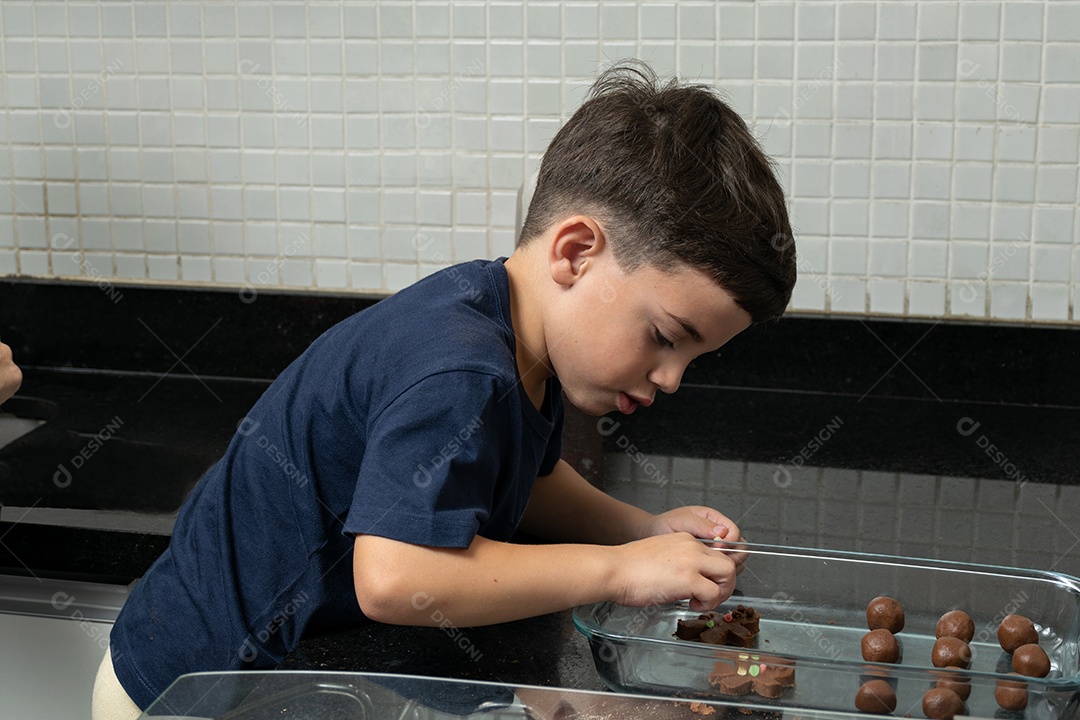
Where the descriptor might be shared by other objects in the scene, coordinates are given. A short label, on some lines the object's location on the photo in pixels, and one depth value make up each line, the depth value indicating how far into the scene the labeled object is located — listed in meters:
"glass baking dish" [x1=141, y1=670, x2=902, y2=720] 0.65
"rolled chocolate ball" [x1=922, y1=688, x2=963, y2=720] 0.69
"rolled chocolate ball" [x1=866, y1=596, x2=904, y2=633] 0.86
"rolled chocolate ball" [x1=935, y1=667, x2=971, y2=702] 0.69
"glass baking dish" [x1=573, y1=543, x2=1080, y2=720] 0.70
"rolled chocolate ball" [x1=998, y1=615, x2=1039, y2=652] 0.81
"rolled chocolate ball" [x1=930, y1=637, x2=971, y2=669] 0.80
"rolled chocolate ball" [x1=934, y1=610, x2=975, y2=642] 0.84
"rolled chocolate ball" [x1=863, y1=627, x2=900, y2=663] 0.83
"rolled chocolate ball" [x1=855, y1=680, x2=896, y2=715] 0.71
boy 0.76
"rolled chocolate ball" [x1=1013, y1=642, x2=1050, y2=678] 0.77
